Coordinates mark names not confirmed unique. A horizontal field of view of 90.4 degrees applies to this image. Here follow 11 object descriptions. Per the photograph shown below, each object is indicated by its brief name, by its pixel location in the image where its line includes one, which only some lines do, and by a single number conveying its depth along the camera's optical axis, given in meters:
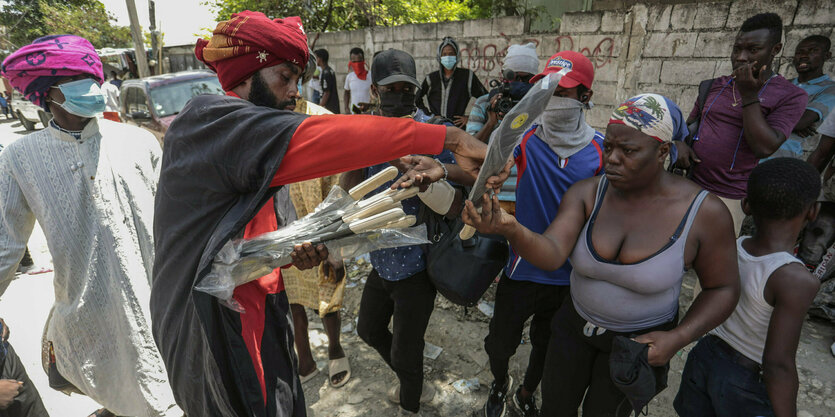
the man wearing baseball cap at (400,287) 2.23
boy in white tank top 1.49
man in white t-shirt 7.23
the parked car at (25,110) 12.26
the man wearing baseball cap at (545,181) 2.19
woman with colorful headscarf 1.55
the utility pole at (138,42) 10.21
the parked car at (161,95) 6.65
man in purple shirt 2.63
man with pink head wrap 1.83
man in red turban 1.10
